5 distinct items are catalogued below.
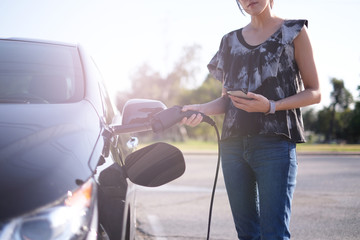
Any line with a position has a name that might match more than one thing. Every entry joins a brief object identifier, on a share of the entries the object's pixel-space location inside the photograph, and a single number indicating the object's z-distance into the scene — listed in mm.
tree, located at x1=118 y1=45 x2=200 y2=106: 50531
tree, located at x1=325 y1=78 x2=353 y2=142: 73688
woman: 1812
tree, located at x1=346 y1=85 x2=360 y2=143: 68488
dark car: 1125
